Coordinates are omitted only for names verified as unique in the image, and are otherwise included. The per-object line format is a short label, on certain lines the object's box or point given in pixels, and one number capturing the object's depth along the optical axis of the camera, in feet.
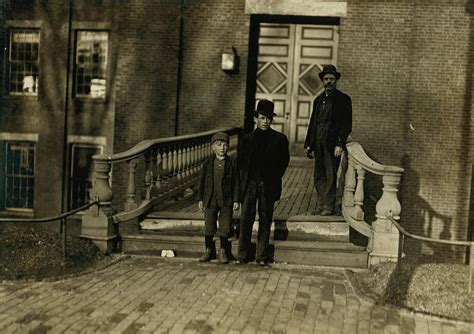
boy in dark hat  26.04
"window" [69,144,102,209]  56.85
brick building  49.08
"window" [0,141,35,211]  57.77
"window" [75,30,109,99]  56.24
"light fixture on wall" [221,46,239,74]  49.79
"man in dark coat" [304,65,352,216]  29.32
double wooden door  52.37
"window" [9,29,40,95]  57.21
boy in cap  26.43
